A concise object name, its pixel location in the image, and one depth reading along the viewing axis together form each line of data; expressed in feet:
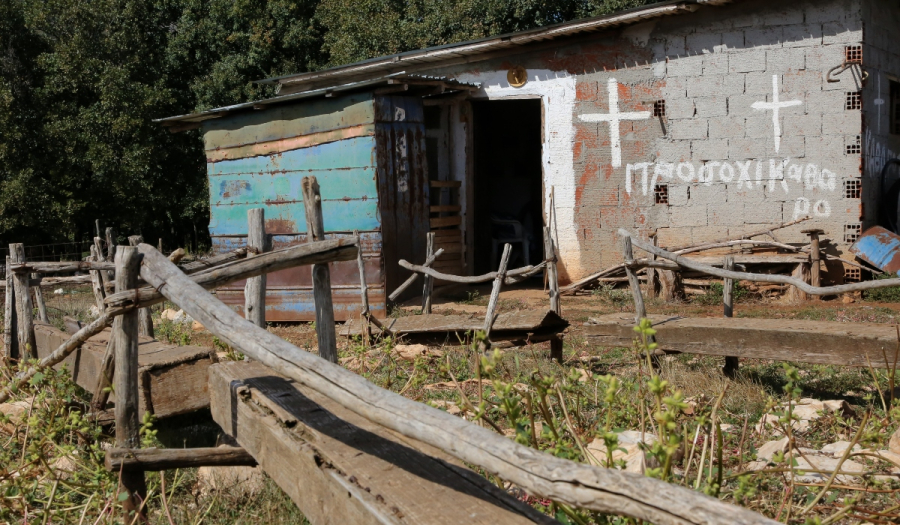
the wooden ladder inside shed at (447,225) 37.04
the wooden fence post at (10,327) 24.02
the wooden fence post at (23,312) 22.47
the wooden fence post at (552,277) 24.67
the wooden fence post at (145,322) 21.68
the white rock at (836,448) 13.01
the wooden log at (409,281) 29.86
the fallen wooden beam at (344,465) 6.85
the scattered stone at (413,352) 22.33
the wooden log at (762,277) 15.28
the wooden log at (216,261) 17.75
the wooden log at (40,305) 25.96
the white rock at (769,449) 12.60
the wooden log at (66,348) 14.70
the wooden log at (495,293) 21.13
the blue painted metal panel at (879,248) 29.81
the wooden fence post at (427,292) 30.73
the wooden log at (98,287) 24.73
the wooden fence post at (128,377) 11.73
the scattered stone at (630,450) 10.99
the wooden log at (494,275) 23.49
